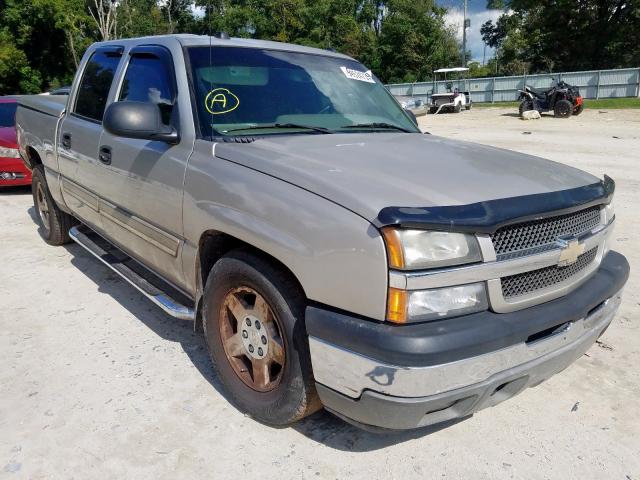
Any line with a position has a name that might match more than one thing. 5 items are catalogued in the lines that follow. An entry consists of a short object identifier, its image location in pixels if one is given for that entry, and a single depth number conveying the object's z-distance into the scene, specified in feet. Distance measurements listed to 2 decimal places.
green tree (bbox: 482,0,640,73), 132.67
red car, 26.94
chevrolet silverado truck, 6.76
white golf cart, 96.84
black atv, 72.28
